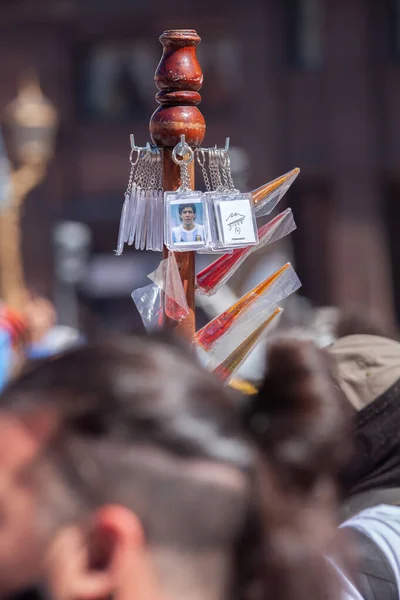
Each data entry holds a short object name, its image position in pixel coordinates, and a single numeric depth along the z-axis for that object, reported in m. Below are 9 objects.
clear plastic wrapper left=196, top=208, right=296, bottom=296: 4.18
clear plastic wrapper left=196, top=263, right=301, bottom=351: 4.04
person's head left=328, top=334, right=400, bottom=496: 4.20
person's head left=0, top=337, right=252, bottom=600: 2.03
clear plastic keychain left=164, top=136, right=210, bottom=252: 3.91
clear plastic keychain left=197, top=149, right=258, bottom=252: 4.00
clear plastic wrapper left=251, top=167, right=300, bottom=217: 4.17
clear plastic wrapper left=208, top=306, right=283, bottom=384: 3.90
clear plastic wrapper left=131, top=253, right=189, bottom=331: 3.91
